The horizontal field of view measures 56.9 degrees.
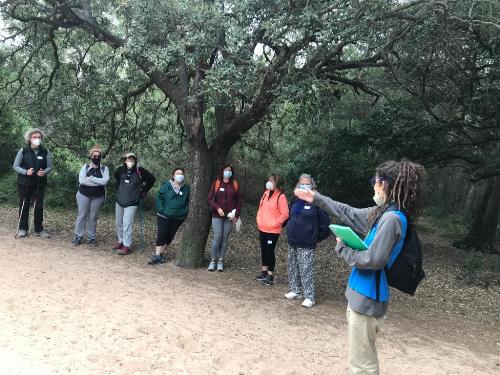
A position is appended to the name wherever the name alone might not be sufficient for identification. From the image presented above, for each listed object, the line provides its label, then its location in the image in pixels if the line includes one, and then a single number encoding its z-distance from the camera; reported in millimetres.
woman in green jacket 7043
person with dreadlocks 2672
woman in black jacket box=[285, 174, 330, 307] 5680
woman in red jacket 6746
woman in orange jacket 6328
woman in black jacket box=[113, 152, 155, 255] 7242
